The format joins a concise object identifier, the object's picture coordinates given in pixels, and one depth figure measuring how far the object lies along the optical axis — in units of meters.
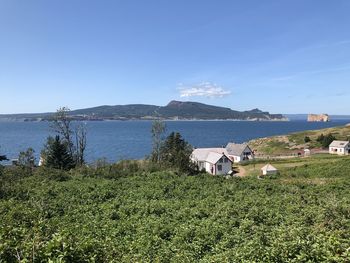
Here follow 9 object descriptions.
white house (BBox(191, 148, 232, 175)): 76.16
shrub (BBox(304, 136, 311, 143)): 127.01
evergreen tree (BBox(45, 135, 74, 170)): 61.34
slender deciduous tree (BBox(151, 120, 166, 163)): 78.74
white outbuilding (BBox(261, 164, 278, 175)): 64.81
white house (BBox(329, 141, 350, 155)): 97.38
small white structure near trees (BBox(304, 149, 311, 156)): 101.69
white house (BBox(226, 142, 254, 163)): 97.94
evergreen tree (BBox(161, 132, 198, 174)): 56.88
